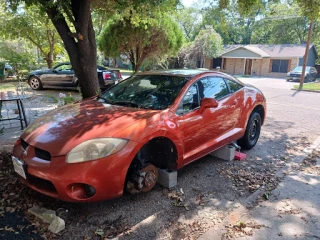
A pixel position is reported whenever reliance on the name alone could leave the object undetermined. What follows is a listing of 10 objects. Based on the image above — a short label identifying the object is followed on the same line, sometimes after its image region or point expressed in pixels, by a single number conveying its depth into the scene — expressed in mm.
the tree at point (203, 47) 28281
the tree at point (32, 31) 15194
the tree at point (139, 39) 9453
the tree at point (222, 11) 7426
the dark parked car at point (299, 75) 23288
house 30091
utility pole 16094
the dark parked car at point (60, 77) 11664
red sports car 2604
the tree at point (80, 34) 4594
